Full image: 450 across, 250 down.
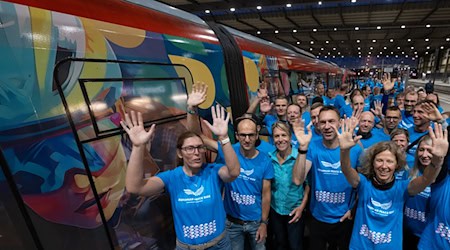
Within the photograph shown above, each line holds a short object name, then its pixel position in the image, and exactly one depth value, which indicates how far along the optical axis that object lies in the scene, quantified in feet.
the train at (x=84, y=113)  4.10
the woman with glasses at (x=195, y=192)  6.14
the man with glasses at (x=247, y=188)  7.63
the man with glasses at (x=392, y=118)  11.70
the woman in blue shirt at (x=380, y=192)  6.78
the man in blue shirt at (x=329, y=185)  8.03
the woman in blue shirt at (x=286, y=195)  8.23
